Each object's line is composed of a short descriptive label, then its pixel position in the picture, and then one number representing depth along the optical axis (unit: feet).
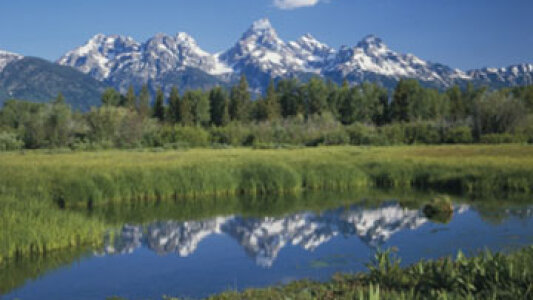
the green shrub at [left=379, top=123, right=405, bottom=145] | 200.62
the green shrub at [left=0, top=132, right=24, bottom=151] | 180.55
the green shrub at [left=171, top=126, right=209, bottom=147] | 209.97
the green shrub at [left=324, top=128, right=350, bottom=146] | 206.08
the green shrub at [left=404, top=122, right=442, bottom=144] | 200.64
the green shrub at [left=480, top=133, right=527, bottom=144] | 172.14
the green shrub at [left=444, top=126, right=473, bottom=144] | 189.26
